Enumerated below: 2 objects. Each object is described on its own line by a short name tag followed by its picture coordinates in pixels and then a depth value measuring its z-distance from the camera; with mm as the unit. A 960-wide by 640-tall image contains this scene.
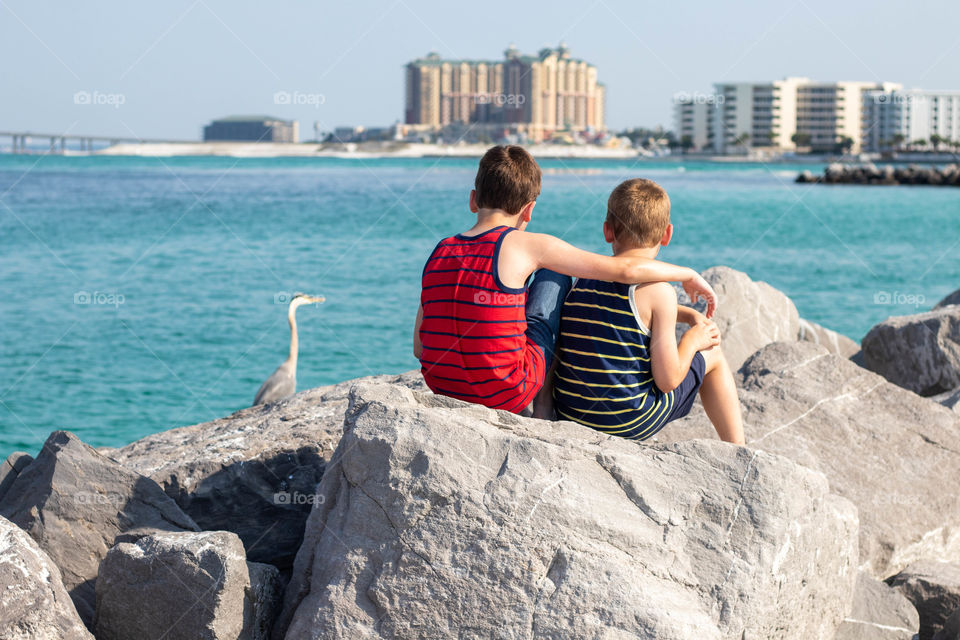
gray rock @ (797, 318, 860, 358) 8672
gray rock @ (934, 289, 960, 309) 8680
